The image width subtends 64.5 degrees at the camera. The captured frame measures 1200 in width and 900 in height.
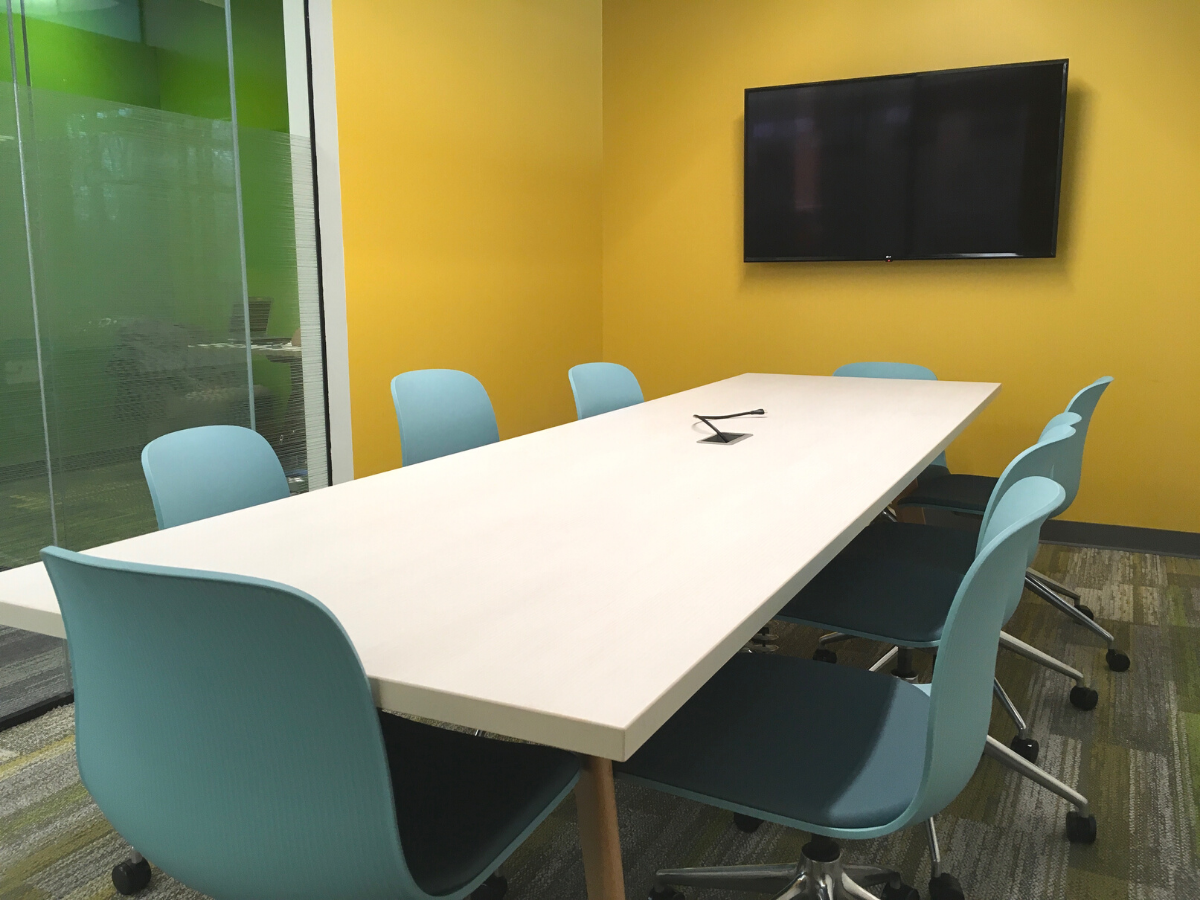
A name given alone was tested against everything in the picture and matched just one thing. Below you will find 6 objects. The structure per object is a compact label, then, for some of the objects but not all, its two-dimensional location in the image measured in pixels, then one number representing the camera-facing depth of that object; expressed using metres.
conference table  1.06
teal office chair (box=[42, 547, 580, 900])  0.97
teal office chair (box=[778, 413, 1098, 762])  1.95
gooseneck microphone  2.59
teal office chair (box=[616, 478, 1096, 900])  1.24
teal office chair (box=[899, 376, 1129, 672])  2.95
